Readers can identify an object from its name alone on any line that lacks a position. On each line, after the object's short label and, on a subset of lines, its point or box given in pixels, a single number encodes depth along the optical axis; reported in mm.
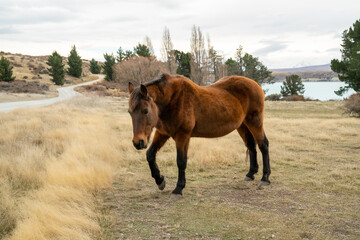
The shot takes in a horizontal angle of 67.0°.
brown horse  3736
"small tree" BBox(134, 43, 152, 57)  47906
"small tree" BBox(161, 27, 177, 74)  42138
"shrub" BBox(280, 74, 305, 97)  49812
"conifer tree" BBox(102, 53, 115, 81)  56594
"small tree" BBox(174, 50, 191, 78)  44625
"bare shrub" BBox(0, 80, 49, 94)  35925
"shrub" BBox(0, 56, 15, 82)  44466
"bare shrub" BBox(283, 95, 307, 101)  43062
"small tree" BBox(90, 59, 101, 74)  80750
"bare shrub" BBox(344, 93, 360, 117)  19016
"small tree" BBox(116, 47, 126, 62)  56094
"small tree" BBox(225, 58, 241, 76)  50094
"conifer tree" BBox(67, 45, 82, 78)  66125
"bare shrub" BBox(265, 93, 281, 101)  46406
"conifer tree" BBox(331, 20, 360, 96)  21531
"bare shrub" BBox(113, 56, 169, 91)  38531
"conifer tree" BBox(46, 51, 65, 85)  53750
